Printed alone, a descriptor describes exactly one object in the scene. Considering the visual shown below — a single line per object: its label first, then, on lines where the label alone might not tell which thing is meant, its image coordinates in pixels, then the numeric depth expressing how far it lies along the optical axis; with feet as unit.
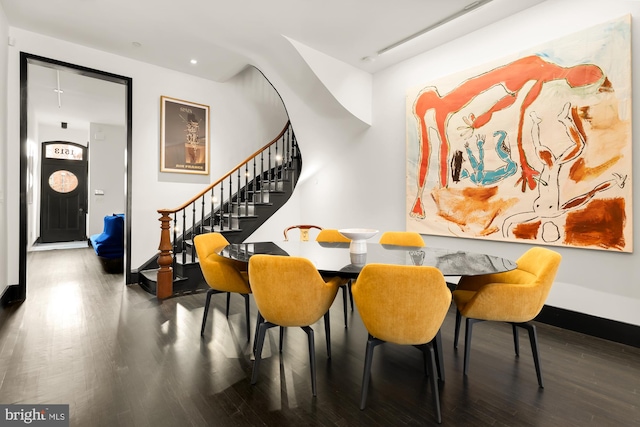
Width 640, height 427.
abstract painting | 8.66
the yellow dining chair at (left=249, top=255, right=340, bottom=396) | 5.98
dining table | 6.02
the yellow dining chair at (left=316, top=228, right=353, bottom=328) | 11.96
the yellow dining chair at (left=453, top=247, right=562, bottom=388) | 6.22
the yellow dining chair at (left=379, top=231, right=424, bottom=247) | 10.50
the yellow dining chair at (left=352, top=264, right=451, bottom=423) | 5.12
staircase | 13.01
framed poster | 16.04
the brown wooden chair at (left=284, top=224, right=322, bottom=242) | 14.90
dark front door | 28.76
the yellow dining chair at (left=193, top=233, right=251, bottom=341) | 8.50
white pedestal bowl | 7.54
